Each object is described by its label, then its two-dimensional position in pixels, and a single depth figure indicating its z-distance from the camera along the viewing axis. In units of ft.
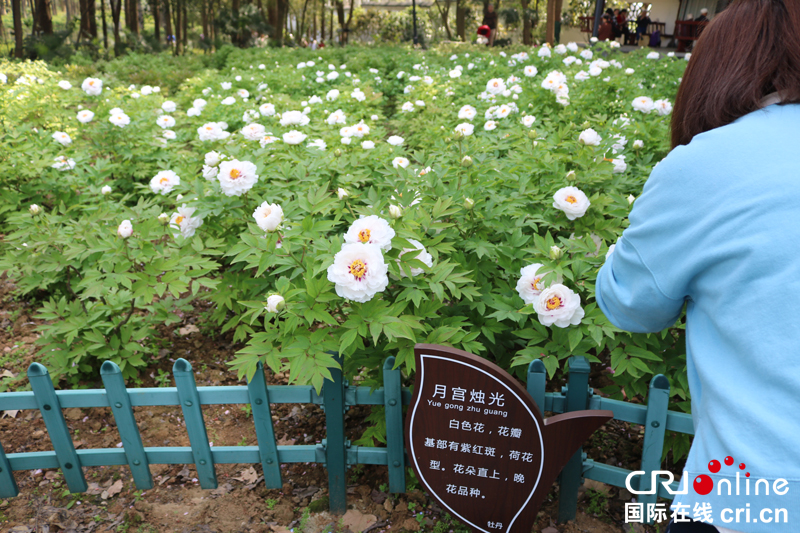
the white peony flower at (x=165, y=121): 14.70
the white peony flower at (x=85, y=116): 14.55
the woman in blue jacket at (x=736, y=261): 2.89
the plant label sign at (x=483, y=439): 5.63
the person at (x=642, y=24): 76.33
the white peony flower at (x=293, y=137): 10.06
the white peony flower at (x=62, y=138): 13.46
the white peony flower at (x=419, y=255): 6.01
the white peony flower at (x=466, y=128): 10.33
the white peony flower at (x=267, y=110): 13.41
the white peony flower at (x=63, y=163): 12.34
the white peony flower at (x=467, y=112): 12.53
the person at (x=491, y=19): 77.43
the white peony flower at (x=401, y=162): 8.81
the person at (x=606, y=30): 72.96
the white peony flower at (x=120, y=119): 13.70
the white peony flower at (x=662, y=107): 12.13
